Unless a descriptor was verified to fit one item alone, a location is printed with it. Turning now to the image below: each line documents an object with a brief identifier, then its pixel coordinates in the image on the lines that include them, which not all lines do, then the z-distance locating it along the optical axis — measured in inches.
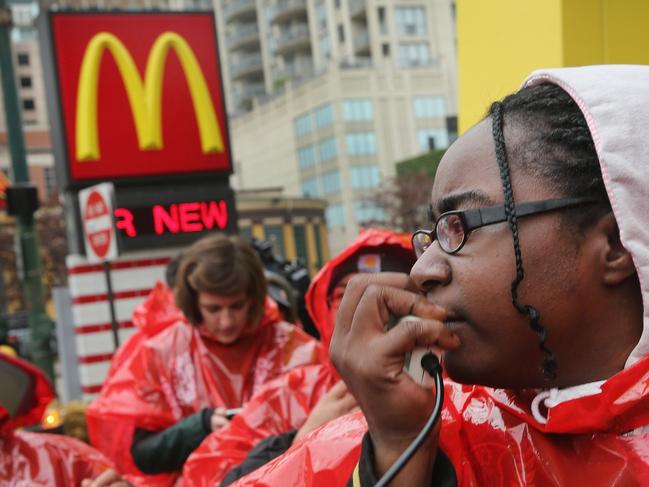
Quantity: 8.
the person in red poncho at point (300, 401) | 80.3
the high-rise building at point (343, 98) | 2046.0
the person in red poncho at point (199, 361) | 133.4
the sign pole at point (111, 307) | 252.3
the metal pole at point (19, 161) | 344.8
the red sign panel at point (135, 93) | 351.9
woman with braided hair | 43.8
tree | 1505.9
